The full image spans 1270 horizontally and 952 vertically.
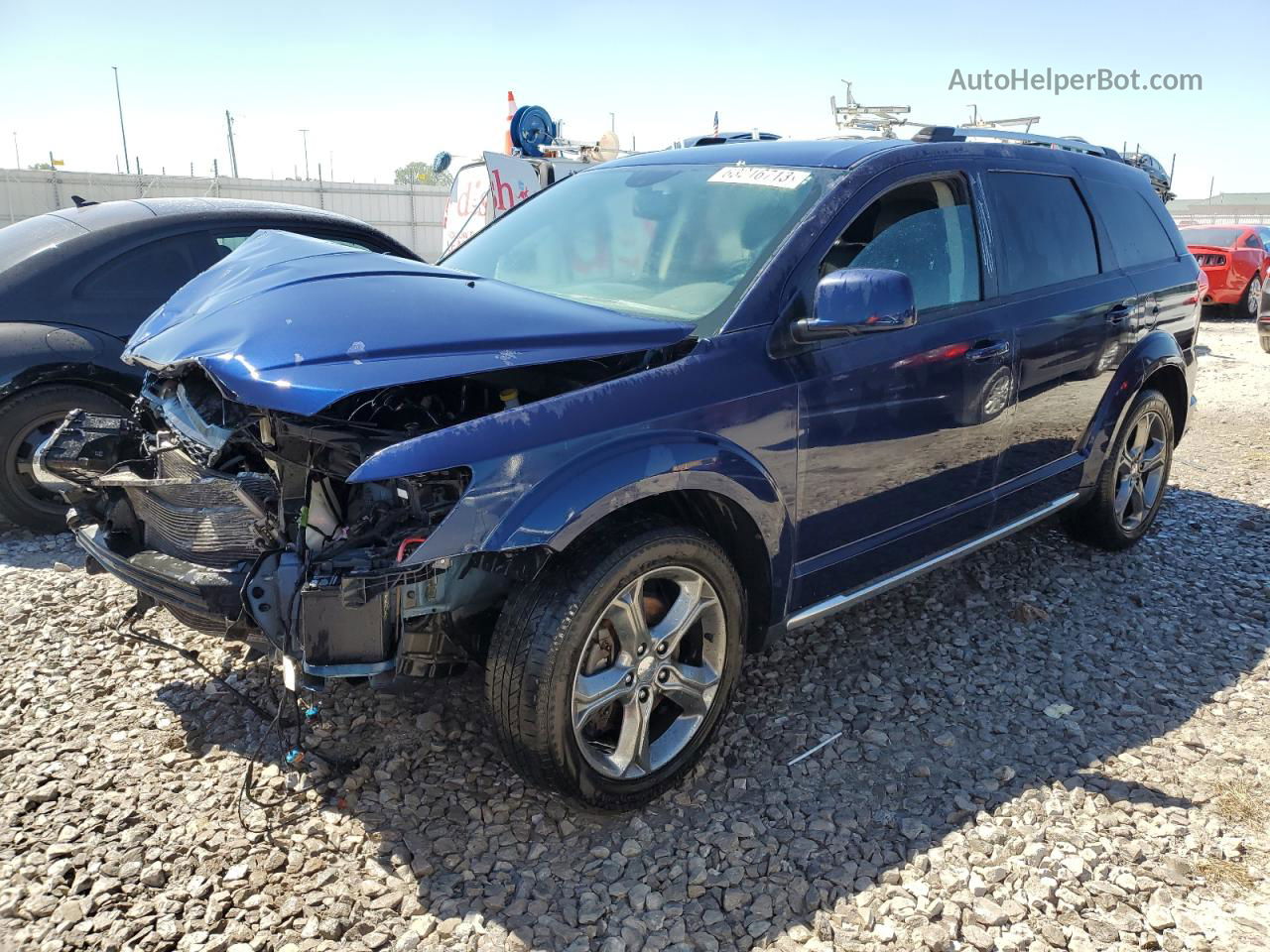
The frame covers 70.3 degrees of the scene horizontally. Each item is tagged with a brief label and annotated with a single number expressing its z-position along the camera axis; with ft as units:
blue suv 7.64
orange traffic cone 38.04
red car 51.54
